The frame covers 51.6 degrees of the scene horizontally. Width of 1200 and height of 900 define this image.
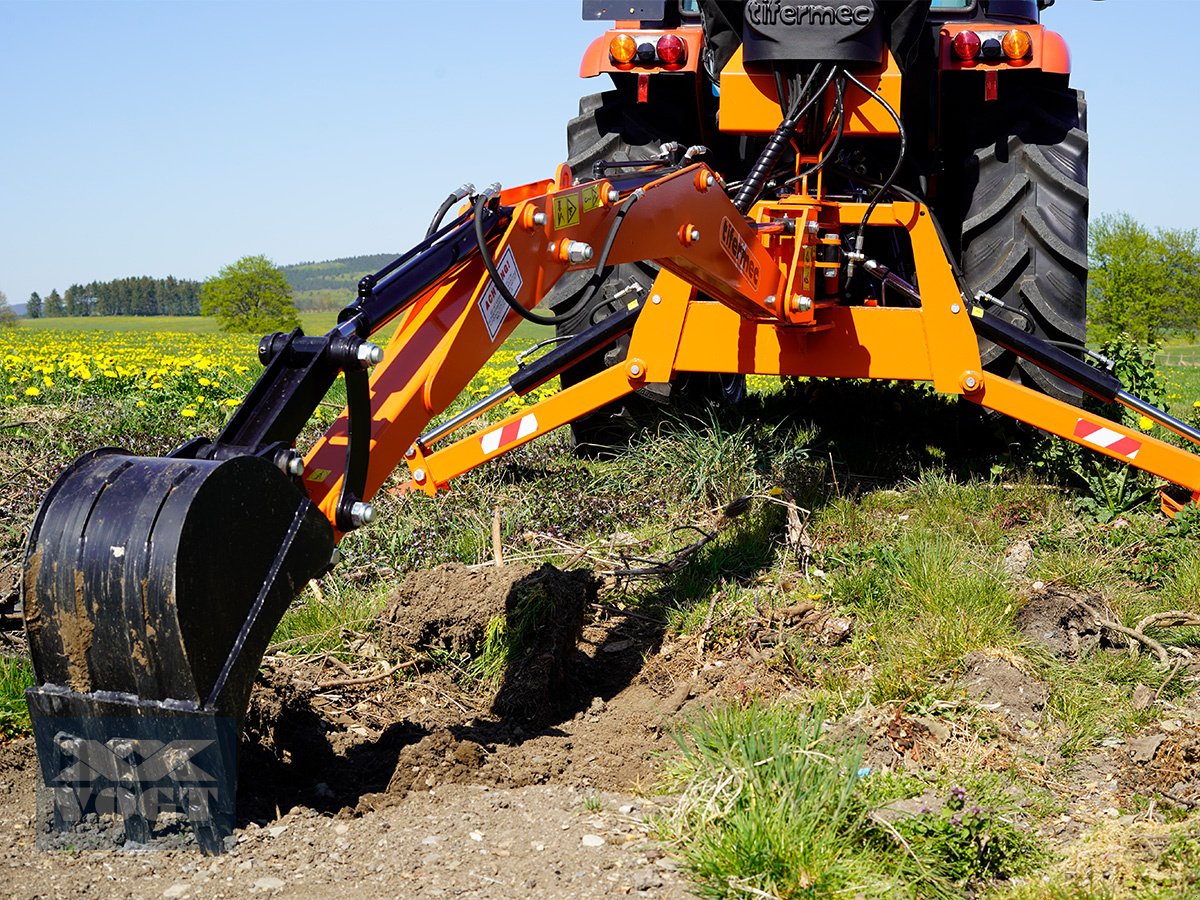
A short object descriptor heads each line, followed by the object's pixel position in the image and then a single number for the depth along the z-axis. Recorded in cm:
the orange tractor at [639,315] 258
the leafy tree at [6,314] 6001
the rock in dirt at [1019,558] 459
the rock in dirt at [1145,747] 323
